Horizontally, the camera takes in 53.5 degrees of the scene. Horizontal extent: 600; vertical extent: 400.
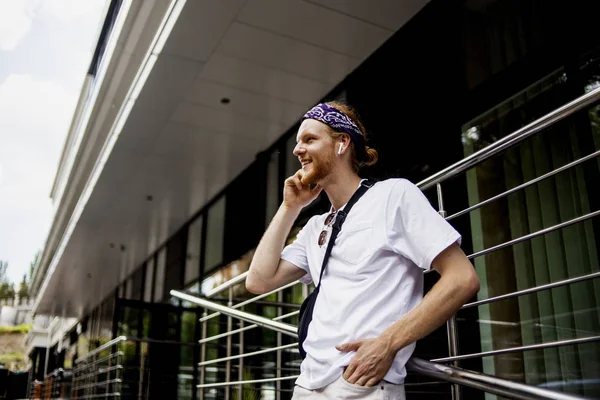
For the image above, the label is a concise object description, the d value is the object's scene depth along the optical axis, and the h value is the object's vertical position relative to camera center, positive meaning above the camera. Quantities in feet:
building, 10.39 +6.76
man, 4.52 +0.80
